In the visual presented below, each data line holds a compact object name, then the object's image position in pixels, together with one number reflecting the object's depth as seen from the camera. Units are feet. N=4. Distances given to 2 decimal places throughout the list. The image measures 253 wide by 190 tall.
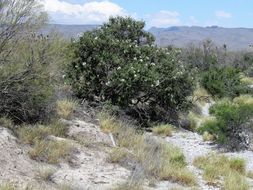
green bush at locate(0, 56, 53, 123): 33.09
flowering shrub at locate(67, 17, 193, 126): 46.75
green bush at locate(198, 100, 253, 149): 42.57
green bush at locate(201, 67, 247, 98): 71.61
